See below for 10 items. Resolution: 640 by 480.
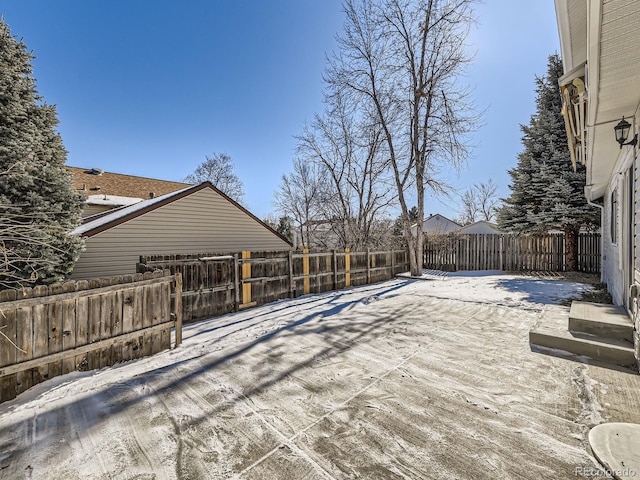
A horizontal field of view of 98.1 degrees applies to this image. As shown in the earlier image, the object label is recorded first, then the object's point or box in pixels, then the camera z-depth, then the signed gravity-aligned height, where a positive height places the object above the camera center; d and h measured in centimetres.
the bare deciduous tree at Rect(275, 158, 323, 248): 2170 +367
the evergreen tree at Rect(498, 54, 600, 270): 1113 +234
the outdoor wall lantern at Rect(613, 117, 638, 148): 343 +132
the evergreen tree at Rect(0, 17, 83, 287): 475 +156
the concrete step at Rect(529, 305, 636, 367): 315 -130
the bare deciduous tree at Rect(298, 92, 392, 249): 1521 +382
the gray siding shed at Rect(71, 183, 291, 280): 712 +34
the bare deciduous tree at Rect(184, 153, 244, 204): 2633 +648
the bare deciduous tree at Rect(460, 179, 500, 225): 3570 +483
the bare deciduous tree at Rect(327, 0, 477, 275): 1137 +686
